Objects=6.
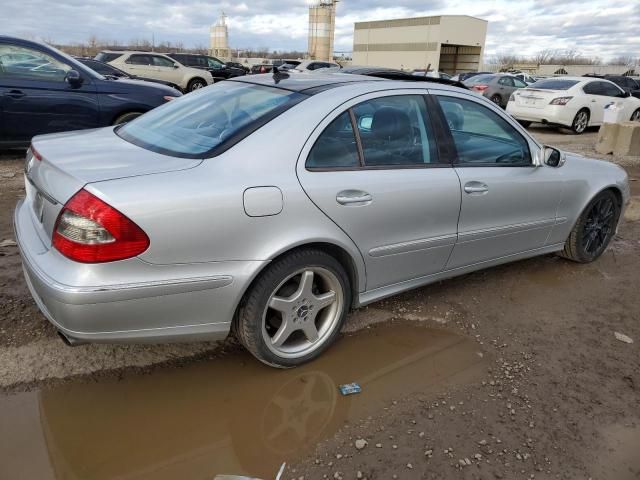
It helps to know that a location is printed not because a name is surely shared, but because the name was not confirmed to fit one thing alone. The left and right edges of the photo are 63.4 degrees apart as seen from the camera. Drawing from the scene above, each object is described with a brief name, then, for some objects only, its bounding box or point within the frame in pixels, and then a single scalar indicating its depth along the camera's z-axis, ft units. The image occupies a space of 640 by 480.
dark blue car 20.89
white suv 58.70
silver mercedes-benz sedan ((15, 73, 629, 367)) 7.25
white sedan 42.09
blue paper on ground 8.90
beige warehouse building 212.02
